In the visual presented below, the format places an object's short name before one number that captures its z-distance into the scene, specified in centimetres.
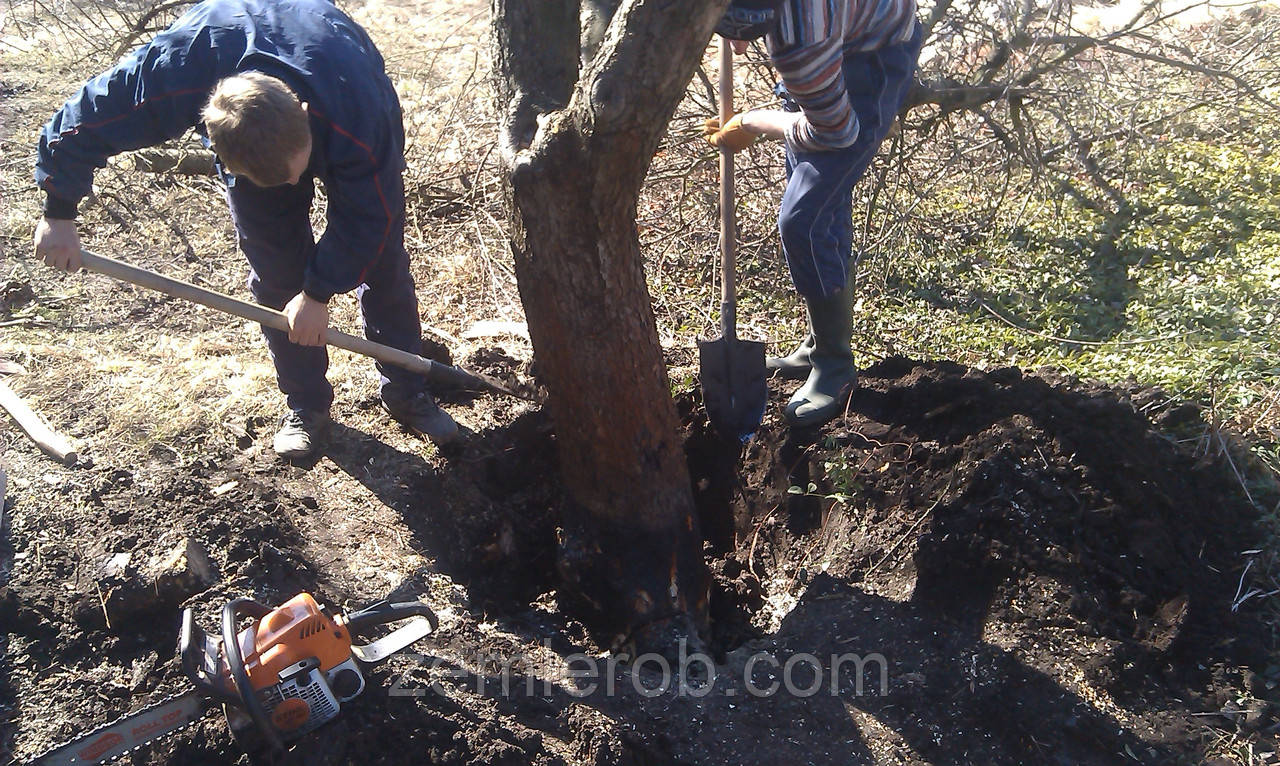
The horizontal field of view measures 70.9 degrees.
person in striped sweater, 250
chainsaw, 203
